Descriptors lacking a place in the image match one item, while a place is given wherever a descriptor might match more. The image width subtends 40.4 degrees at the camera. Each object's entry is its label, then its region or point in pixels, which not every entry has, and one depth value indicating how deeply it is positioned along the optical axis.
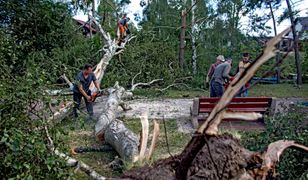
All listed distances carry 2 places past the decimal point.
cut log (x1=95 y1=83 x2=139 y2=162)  5.96
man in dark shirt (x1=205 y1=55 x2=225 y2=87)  9.84
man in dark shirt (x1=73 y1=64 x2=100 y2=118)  9.18
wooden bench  8.28
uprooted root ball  2.45
